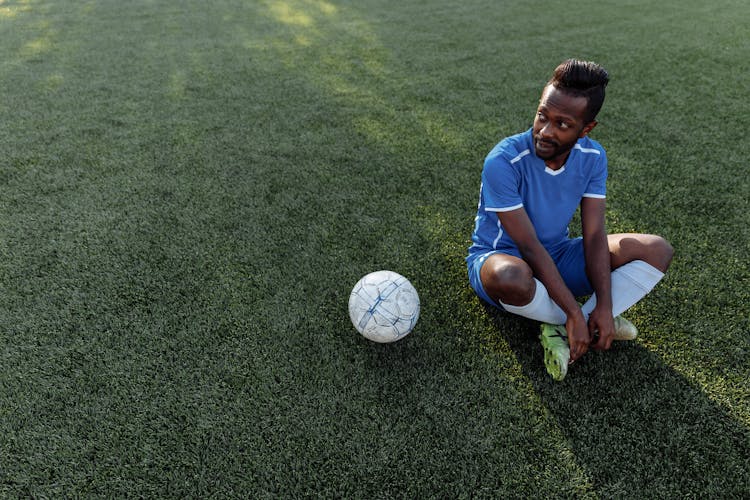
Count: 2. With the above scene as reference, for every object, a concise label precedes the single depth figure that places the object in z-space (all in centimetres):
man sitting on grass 174
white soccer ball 190
